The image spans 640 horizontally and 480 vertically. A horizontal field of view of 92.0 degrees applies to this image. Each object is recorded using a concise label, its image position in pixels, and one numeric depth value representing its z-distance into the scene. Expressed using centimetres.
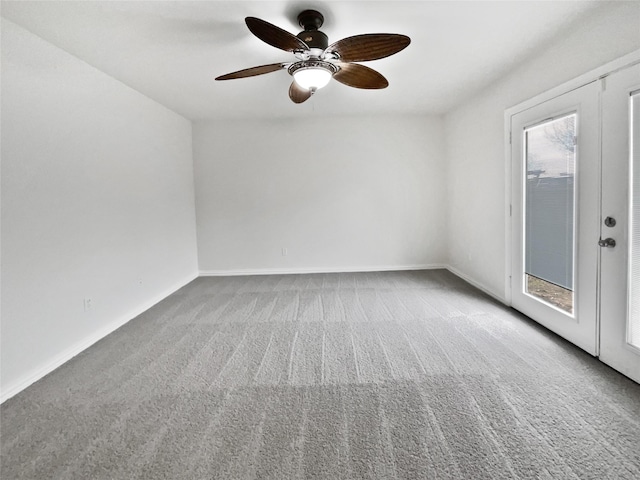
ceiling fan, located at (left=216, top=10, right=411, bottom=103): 185
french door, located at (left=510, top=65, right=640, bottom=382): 197
